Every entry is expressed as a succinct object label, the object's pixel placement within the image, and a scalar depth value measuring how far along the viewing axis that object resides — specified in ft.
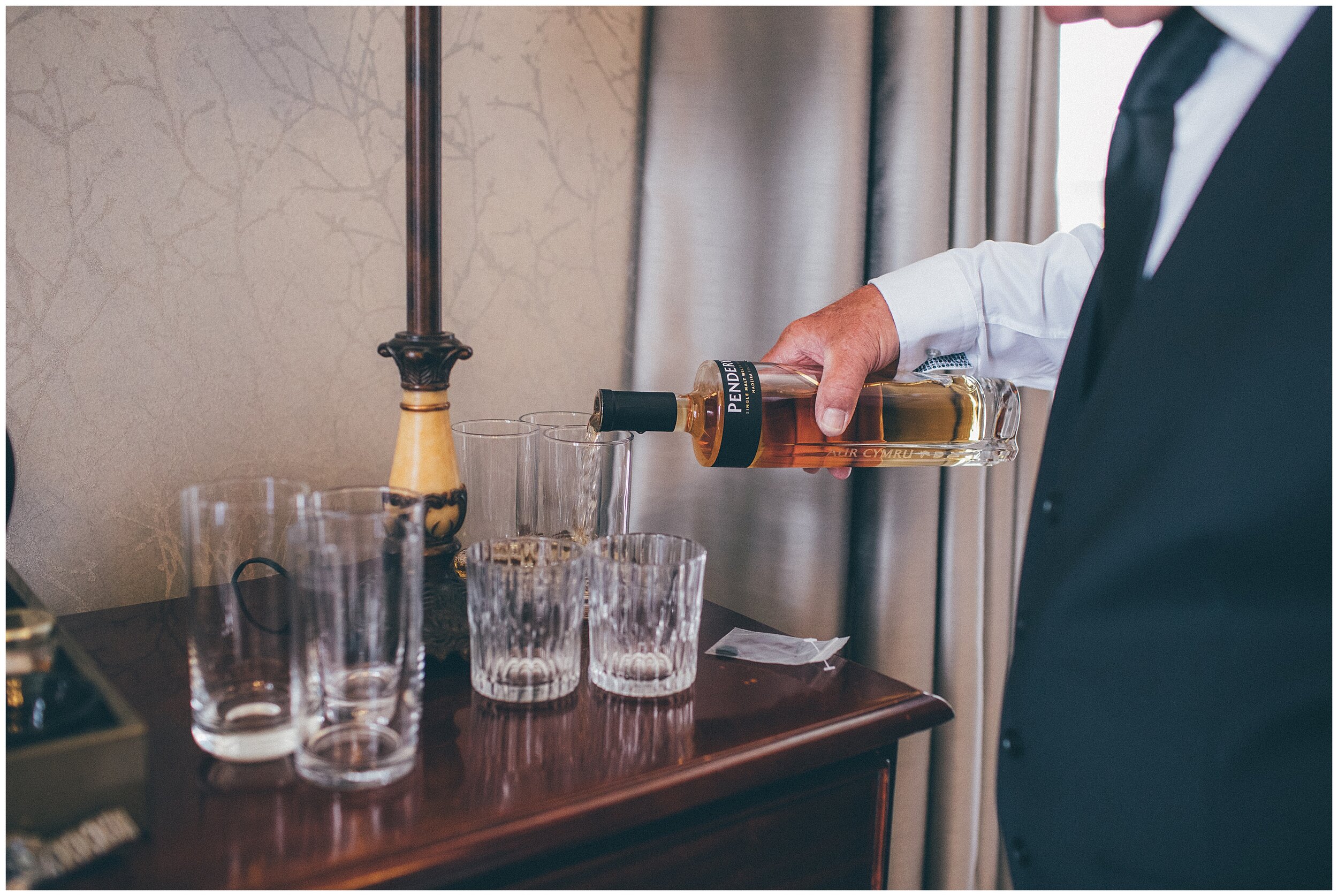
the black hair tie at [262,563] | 1.93
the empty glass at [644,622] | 2.26
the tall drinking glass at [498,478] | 2.93
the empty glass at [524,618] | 2.19
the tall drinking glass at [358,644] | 1.84
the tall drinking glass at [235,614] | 1.94
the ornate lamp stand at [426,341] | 2.81
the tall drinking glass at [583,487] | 2.88
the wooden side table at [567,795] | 1.68
